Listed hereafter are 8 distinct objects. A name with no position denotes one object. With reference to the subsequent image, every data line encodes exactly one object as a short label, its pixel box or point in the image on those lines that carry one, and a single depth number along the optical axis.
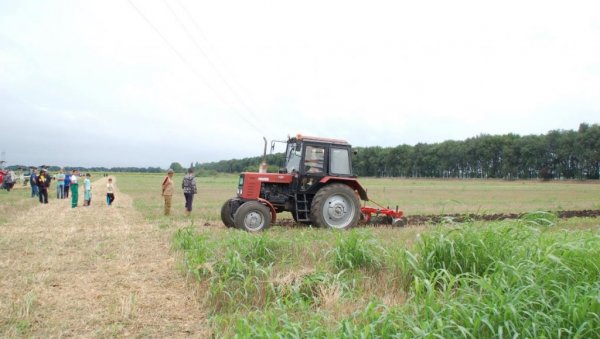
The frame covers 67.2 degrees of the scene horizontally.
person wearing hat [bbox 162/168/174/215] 13.89
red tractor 10.43
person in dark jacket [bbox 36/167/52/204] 17.66
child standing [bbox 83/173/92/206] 17.16
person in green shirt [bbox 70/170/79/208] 16.40
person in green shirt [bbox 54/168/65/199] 21.39
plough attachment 10.97
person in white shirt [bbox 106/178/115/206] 17.59
